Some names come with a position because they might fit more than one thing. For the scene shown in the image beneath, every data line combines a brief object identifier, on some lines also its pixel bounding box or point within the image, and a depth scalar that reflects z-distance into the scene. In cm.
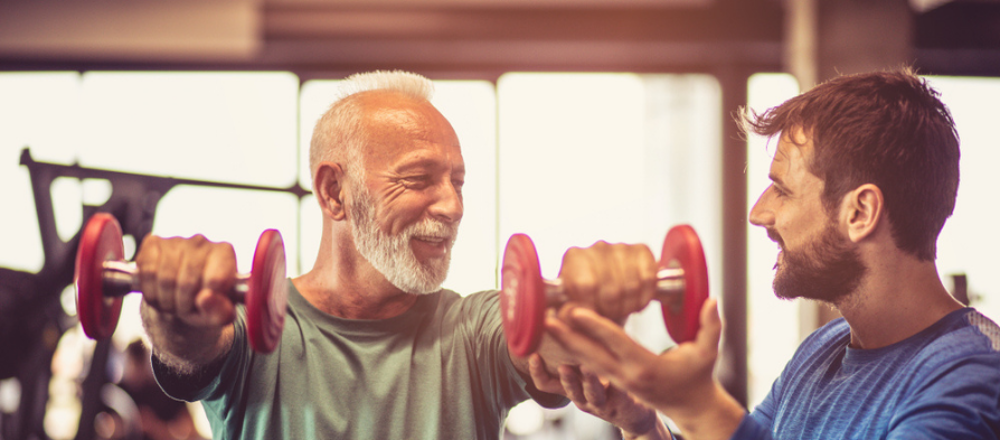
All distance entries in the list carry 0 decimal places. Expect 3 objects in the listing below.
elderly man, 141
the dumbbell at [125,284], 116
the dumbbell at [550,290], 110
